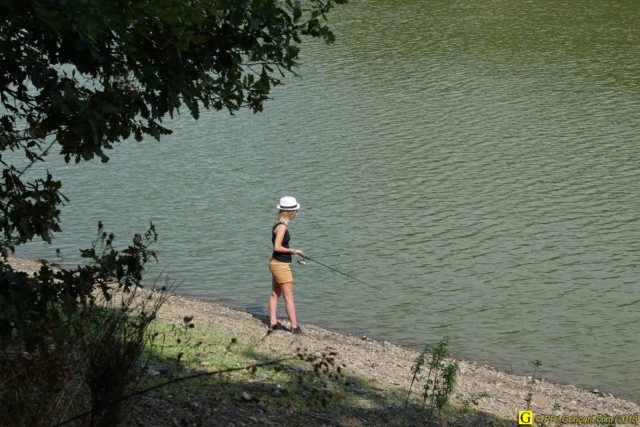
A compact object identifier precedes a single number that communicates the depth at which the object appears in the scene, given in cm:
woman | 2619
